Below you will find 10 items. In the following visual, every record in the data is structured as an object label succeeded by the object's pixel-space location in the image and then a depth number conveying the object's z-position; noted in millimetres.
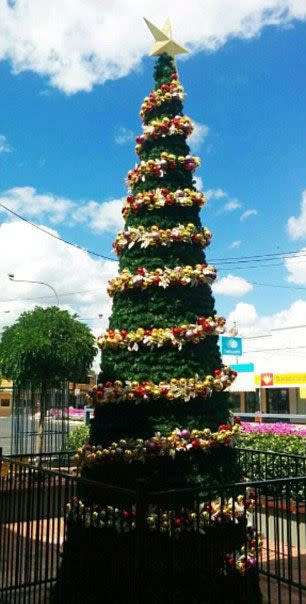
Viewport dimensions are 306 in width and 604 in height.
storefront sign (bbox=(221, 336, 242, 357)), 21375
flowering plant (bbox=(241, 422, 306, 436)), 11798
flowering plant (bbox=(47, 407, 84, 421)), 14750
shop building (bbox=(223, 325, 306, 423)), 29156
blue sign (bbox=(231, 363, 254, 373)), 22961
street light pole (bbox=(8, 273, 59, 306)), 24094
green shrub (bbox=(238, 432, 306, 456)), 10156
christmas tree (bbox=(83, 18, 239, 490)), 5652
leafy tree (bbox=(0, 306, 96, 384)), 14594
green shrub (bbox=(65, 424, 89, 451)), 14779
